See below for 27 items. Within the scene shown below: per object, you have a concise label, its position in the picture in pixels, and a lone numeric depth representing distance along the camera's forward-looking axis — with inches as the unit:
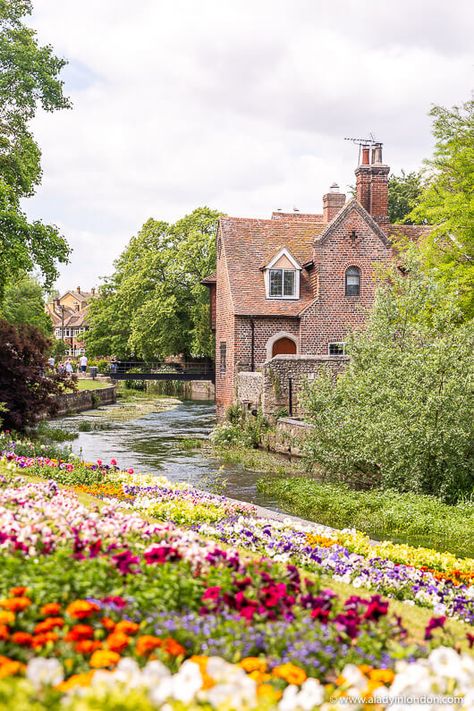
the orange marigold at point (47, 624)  193.5
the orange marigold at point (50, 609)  200.1
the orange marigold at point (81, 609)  199.5
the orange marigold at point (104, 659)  175.5
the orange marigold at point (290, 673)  181.3
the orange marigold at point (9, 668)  168.4
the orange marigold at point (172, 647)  193.0
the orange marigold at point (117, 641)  186.4
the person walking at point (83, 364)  2534.7
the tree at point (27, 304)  2177.7
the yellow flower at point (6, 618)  191.5
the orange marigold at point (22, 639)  188.7
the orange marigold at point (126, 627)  195.3
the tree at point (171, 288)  2319.1
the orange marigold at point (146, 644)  187.8
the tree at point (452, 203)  1000.9
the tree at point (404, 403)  712.4
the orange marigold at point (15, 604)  199.2
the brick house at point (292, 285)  1402.6
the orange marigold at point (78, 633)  189.6
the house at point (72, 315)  5077.8
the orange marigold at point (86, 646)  187.2
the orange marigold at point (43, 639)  188.7
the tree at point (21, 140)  987.9
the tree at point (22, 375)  983.6
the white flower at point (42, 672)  162.2
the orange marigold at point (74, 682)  166.3
